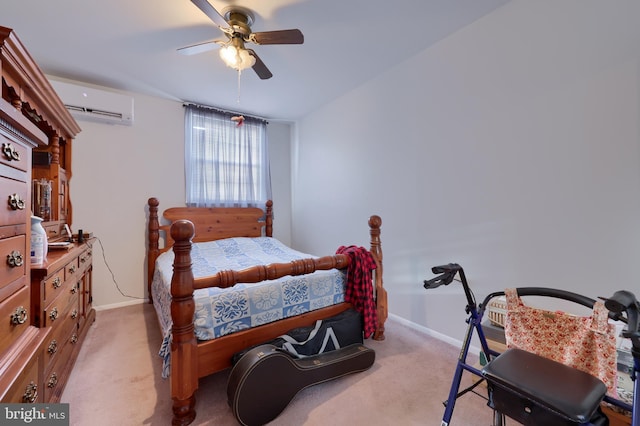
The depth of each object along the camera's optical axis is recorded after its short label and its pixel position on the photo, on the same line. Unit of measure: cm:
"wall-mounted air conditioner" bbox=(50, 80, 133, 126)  269
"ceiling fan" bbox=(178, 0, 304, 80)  181
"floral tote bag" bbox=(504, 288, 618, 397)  95
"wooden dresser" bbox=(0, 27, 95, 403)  83
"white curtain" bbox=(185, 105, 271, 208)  348
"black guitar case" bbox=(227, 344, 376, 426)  139
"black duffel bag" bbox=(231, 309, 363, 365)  170
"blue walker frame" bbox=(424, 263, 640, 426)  79
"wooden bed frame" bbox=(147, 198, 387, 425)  141
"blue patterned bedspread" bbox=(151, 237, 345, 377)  156
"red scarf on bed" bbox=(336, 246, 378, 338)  208
